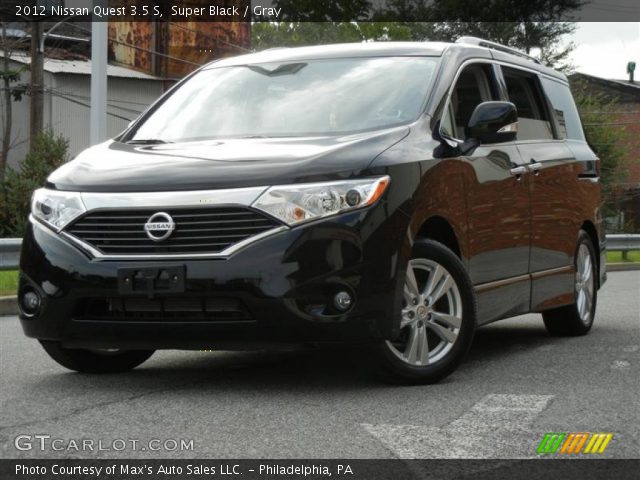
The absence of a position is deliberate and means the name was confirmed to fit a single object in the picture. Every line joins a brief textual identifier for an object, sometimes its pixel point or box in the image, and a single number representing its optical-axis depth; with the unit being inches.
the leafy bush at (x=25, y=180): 957.8
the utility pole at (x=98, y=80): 651.5
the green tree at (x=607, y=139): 2564.0
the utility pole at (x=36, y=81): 1376.7
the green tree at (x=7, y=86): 1523.1
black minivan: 236.7
